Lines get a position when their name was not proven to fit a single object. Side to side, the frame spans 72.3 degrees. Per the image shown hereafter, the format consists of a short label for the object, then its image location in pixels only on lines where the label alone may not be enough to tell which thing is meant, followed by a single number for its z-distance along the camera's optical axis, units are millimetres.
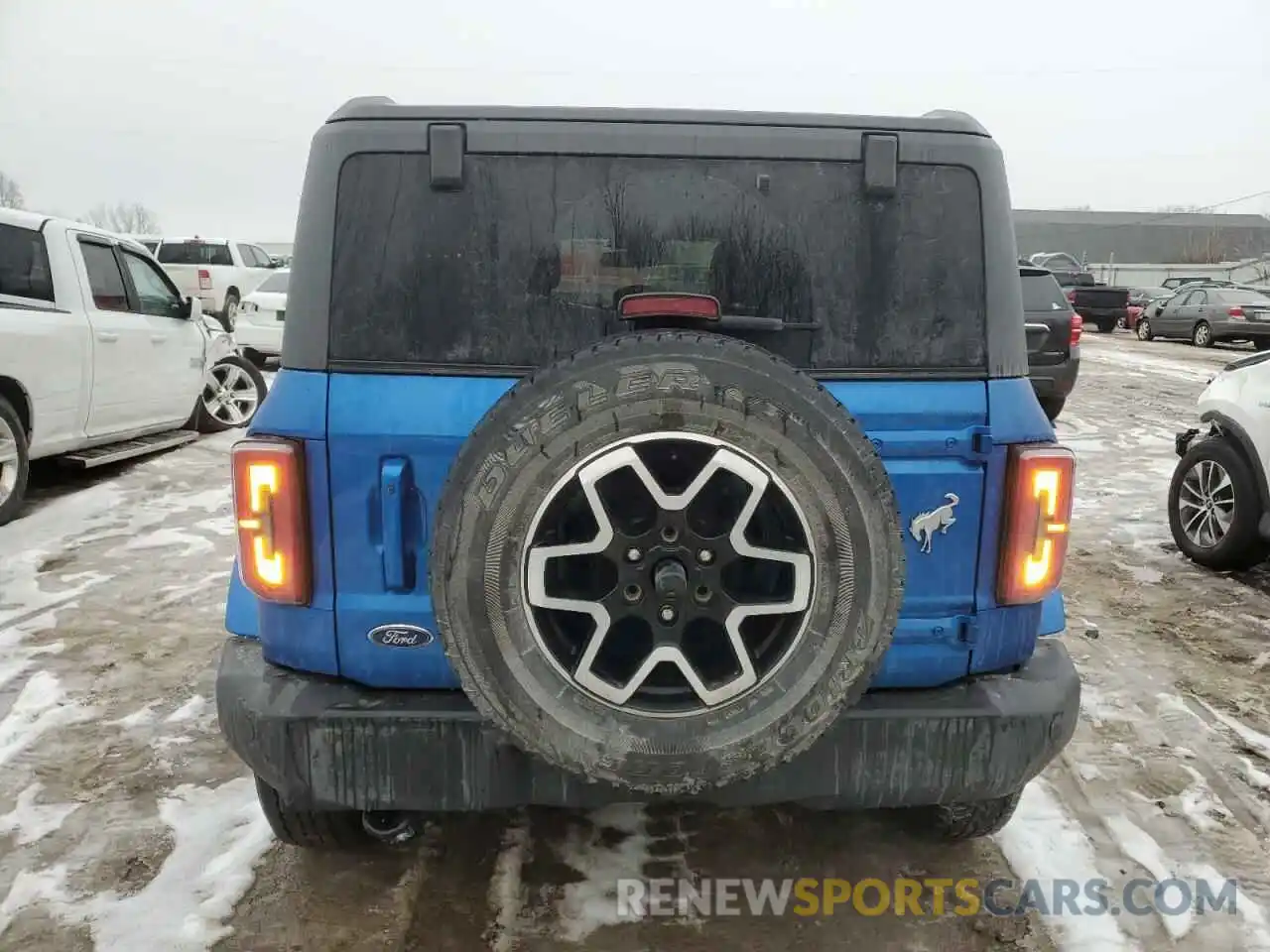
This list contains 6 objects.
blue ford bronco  2051
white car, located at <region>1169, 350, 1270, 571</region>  4941
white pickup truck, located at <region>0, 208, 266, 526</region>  5957
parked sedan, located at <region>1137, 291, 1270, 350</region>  19391
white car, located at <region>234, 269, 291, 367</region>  13141
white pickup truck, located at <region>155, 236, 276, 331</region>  17312
